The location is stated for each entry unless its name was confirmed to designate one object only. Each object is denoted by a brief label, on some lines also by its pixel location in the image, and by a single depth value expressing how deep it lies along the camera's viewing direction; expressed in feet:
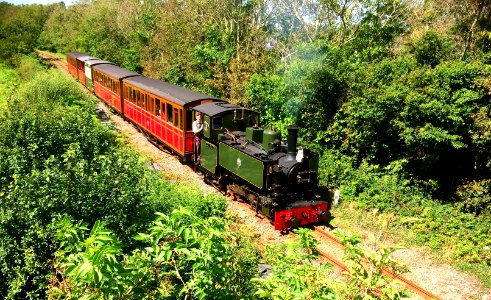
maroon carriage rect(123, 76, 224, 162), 44.32
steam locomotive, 32.86
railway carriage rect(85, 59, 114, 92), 86.53
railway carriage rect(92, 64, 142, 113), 66.62
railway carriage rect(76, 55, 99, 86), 94.94
